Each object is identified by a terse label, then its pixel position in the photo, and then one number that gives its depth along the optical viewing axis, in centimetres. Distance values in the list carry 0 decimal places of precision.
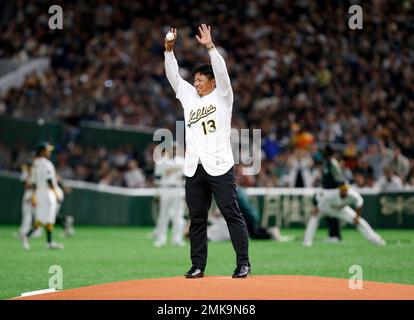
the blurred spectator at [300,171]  2770
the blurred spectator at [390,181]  2747
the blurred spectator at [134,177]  2872
